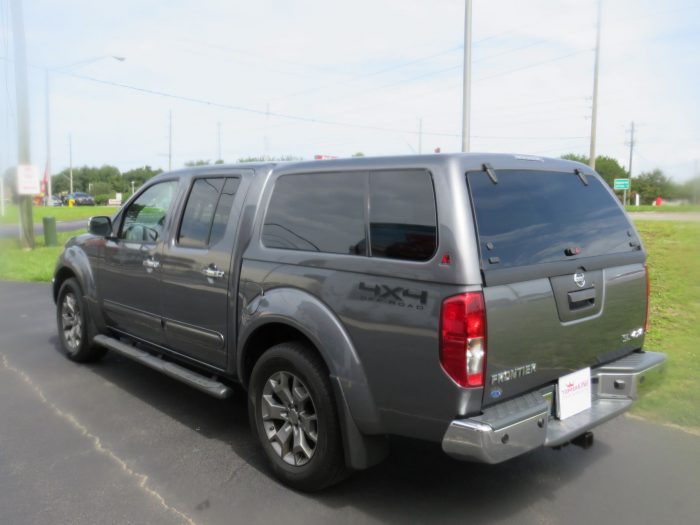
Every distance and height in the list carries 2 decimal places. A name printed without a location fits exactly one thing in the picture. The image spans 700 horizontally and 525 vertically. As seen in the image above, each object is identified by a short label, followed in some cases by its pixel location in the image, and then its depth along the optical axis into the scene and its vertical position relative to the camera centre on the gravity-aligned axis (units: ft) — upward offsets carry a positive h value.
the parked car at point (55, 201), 169.68 -0.41
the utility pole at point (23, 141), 46.39 +4.50
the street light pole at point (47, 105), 69.15 +11.46
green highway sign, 70.45 +2.76
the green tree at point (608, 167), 99.54 +8.00
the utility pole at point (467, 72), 43.73 +9.63
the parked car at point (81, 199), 195.31 +0.35
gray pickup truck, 9.11 -1.75
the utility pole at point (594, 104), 78.28 +14.36
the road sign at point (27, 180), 48.67 +1.65
